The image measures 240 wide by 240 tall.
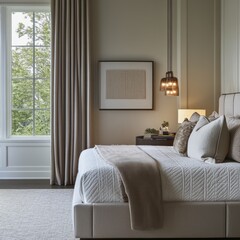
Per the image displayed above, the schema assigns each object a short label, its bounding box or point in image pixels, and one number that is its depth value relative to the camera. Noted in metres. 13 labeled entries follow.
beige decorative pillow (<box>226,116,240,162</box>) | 2.88
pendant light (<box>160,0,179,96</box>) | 4.66
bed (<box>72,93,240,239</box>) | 2.57
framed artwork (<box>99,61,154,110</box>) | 5.16
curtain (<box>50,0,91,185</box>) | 4.98
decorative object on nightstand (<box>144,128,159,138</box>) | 4.76
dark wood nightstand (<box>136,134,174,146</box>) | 4.52
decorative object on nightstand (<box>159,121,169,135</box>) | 4.78
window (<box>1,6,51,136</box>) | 5.34
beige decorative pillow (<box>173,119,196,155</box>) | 3.27
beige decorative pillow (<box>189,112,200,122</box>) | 3.83
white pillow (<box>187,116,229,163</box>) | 2.86
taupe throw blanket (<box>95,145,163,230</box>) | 2.51
